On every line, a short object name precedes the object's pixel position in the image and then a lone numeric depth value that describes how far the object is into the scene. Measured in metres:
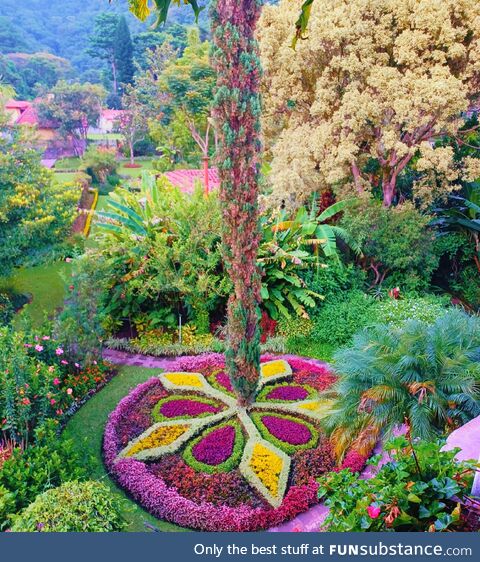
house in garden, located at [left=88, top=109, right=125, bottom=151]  40.59
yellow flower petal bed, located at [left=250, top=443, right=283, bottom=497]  6.70
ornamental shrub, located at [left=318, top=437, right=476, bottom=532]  3.03
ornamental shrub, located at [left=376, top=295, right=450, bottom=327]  9.53
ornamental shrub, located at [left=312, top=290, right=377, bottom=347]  10.37
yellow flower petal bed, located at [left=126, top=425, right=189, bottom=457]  7.38
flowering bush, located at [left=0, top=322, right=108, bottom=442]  6.55
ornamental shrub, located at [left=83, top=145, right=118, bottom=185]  30.47
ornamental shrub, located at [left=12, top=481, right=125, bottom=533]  4.20
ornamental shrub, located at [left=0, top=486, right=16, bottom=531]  5.22
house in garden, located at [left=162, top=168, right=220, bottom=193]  19.74
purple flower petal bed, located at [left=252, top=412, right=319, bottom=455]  7.43
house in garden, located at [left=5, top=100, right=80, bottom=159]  36.94
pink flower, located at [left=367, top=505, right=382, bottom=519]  2.96
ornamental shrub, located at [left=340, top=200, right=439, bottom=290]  11.60
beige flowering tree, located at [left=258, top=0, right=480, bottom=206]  10.68
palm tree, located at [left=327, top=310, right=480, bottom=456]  5.95
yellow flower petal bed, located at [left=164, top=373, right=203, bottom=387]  9.05
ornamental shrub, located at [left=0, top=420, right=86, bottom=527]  5.54
